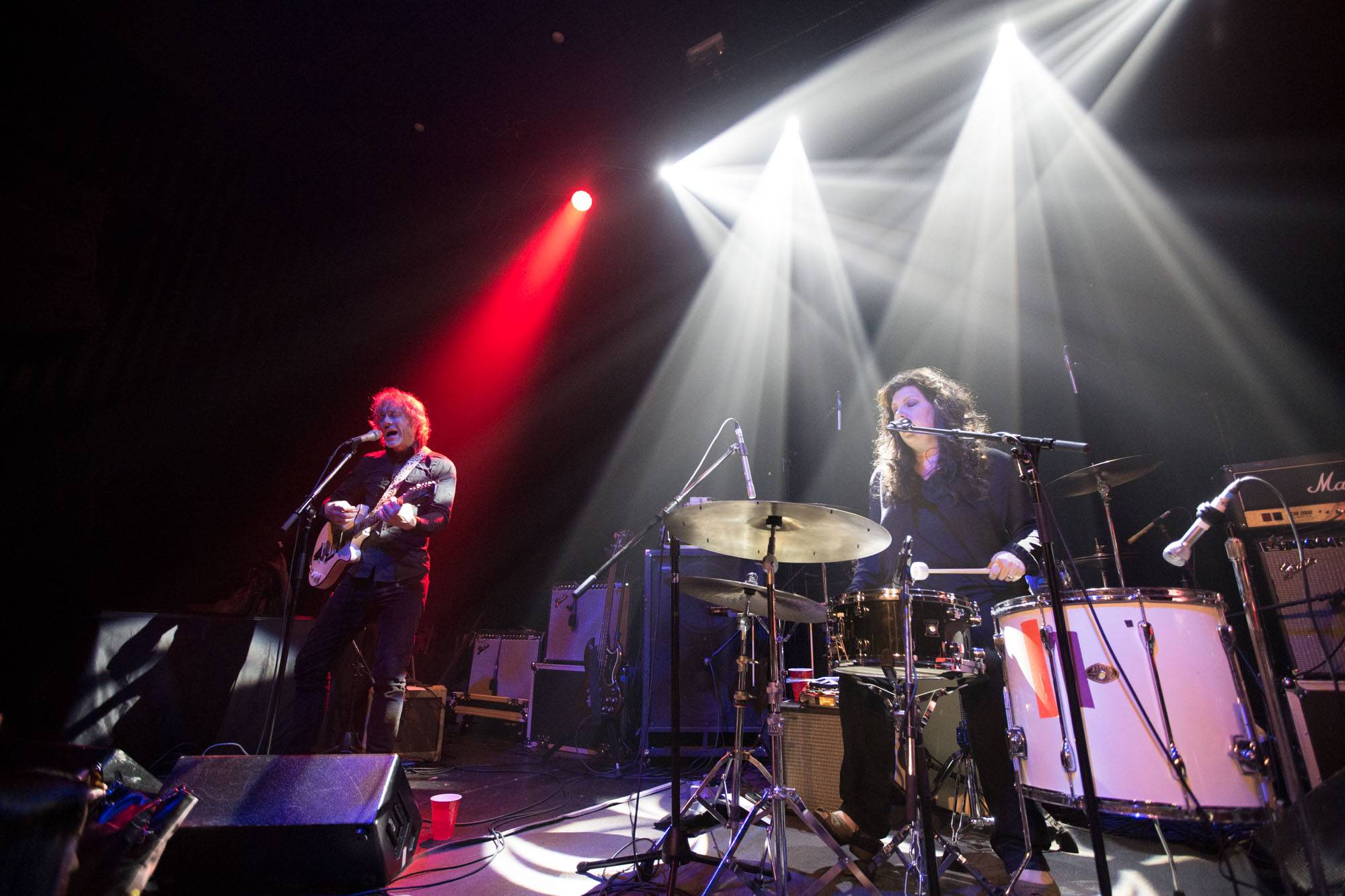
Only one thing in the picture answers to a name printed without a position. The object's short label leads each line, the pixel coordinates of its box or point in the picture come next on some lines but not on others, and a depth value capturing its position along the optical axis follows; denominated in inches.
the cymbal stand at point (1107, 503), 165.0
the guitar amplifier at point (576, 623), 227.3
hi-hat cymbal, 112.6
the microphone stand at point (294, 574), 123.2
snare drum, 97.7
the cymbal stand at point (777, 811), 87.2
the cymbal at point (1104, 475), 159.0
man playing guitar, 141.5
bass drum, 84.4
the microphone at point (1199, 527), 87.7
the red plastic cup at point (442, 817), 117.4
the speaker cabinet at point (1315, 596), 130.0
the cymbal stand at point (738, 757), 103.7
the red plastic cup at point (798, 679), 169.8
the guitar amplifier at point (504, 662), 269.0
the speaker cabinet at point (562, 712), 216.4
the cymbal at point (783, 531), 94.3
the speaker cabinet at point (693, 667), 197.6
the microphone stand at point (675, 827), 90.0
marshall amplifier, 140.6
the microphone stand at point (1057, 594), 72.3
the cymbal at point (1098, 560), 159.3
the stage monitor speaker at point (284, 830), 86.2
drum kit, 85.0
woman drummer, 112.7
